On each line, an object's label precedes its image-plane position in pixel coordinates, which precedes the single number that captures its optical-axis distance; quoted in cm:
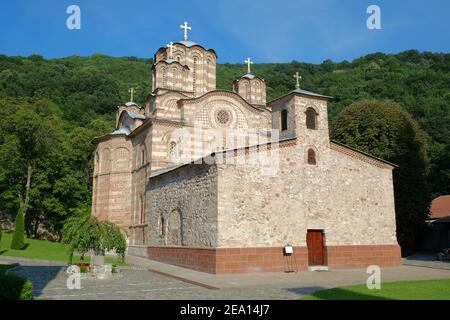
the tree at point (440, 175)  4093
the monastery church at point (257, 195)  1602
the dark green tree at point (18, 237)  2452
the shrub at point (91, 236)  1428
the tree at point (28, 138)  3219
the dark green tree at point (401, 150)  2605
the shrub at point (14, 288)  742
